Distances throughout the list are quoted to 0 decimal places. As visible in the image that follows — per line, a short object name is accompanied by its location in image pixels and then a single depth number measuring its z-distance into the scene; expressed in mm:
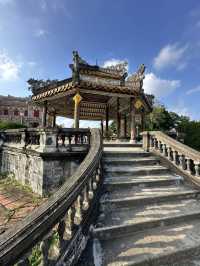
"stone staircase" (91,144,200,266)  2766
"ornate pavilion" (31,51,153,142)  9508
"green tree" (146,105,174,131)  26166
